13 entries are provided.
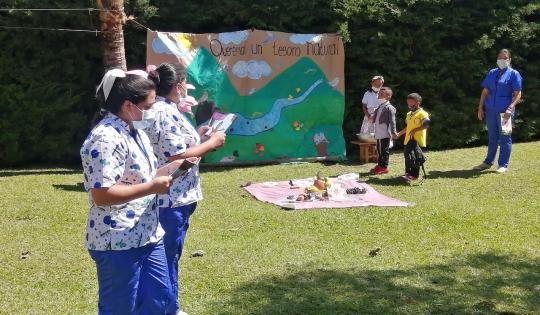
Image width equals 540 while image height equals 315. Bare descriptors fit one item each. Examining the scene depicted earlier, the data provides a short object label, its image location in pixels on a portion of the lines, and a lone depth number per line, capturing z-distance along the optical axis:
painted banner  12.48
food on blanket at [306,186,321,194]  9.47
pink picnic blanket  8.92
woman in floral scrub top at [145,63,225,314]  4.45
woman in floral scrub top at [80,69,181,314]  3.48
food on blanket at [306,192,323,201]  9.35
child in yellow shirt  10.38
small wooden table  12.59
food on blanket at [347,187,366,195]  9.67
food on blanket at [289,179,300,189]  10.27
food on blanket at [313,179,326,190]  9.52
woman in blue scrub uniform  10.95
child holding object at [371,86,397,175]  11.24
